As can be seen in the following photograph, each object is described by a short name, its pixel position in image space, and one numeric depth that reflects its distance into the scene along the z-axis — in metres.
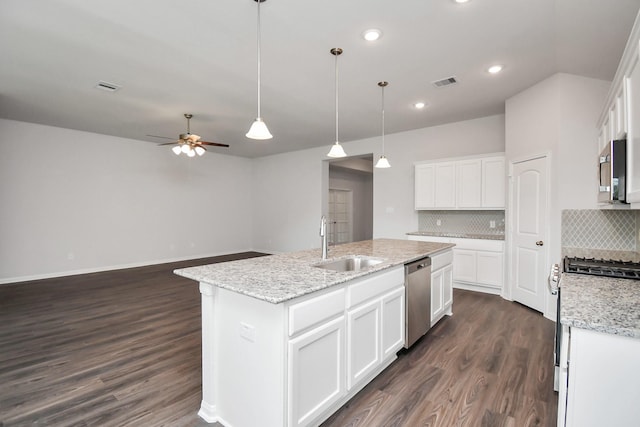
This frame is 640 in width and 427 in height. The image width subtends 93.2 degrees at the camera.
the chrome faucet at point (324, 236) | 2.57
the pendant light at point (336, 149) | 2.96
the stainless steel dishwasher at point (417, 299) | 2.66
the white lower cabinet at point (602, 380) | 1.14
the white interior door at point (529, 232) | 3.72
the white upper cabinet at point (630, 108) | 1.45
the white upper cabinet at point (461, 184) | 4.68
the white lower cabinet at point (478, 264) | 4.50
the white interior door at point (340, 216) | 9.66
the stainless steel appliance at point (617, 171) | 1.63
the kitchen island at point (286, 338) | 1.58
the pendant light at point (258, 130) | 2.27
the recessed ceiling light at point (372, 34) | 2.65
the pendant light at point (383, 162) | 3.71
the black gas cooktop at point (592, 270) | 1.91
